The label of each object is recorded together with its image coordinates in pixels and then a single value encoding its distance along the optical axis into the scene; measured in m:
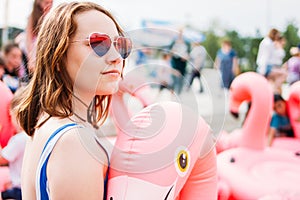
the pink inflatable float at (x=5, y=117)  2.27
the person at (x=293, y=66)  4.83
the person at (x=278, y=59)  4.91
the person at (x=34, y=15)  2.69
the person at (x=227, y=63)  7.44
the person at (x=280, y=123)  3.50
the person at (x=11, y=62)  3.21
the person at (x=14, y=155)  2.32
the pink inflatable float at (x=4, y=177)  2.49
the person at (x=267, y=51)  5.36
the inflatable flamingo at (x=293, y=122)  3.21
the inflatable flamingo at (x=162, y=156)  1.02
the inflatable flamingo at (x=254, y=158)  2.65
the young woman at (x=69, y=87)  0.96
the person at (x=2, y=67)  3.14
